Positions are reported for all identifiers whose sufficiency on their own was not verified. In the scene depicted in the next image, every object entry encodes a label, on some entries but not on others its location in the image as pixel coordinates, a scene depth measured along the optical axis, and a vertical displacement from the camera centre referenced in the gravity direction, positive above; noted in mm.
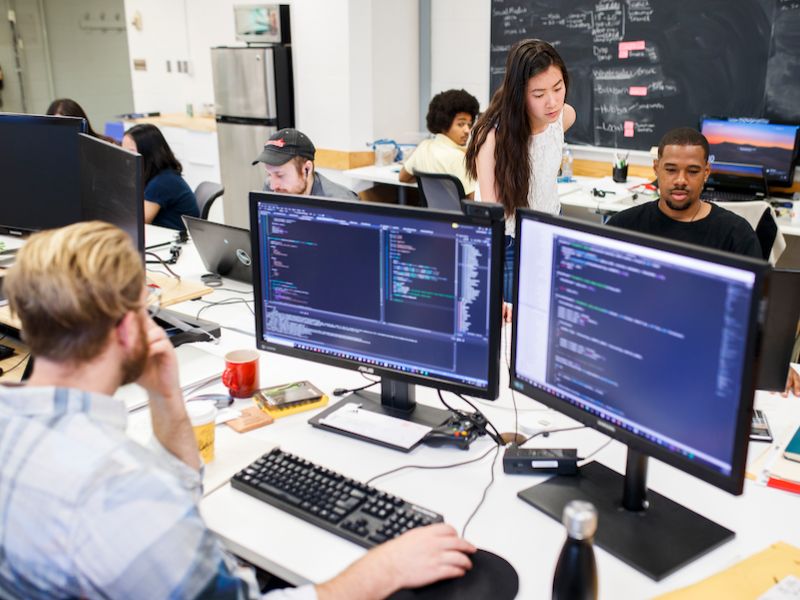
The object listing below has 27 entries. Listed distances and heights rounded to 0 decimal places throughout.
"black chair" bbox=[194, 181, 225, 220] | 3779 -555
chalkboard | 4180 +101
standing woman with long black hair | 2824 -213
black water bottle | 1008 -628
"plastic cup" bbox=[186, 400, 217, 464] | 1513 -652
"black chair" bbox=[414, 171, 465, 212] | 3838 -546
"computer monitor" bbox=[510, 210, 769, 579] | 1111 -438
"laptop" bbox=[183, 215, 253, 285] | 2561 -551
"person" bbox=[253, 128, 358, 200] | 2822 -313
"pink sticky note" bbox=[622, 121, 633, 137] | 4768 -313
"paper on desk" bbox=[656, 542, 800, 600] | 1159 -743
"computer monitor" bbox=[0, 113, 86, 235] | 2393 -269
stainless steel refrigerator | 5387 -189
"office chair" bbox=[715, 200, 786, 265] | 3465 -619
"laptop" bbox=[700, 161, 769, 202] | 4082 -554
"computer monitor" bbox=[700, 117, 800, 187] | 4051 -349
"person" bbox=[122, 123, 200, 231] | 3609 -464
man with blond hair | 892 -441
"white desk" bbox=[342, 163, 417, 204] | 4934 -609
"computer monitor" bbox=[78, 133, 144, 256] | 1996 -280
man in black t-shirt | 2611 -458
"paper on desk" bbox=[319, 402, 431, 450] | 1598 -711
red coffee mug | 1815 -669
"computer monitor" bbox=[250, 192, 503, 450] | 1489 -422
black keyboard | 1312 -720
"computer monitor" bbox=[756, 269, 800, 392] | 1609 -521
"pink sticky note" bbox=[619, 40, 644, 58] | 4589 +168
